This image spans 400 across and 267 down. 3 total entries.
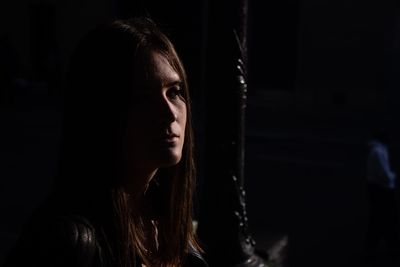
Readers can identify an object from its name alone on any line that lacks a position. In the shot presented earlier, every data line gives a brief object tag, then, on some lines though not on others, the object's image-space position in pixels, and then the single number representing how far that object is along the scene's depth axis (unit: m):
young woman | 1.46
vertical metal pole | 3.55
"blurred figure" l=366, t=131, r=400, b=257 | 7.12
